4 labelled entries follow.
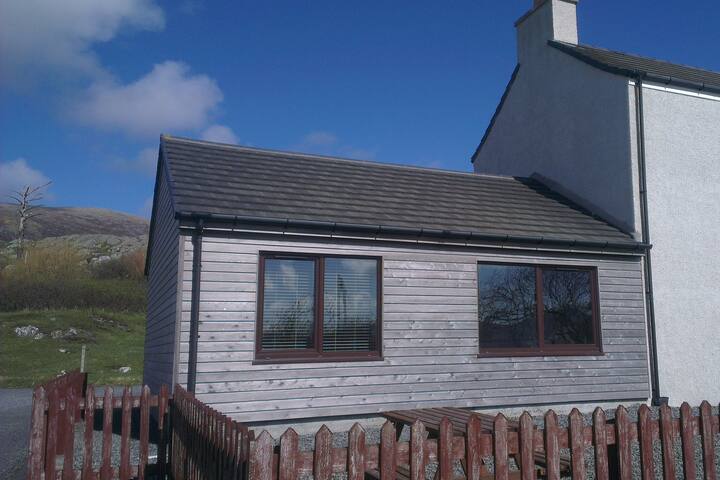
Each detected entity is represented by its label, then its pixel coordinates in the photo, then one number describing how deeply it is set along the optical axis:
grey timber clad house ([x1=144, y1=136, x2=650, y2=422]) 9.05
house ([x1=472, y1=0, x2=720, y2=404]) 12.10
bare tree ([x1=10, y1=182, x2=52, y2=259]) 41.89
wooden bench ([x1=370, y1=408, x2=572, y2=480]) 5.38
